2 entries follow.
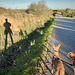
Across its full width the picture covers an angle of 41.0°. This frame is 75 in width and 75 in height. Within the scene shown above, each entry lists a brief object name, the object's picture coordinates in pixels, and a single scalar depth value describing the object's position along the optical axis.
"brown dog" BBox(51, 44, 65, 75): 2.88
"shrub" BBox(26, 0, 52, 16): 18.51
